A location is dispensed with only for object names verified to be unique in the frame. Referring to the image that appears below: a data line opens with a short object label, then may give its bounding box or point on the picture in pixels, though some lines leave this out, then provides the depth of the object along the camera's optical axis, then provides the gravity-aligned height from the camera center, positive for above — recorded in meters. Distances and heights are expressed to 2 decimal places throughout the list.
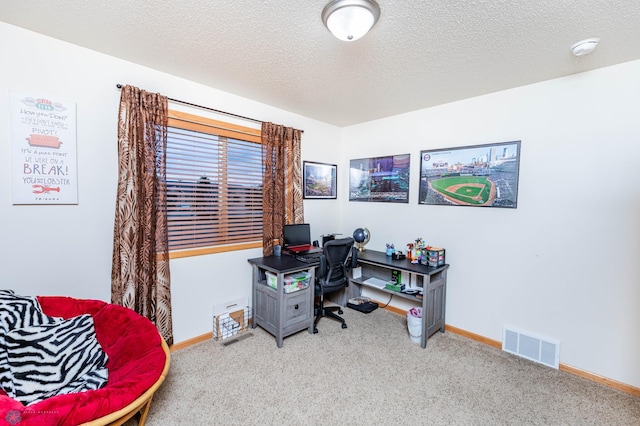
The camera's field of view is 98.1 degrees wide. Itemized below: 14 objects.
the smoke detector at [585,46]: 1.80 +1.09
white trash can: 2.71 -1.15
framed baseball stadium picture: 2.61 +0.33
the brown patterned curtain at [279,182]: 3.15 +0.26
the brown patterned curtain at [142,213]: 2.21 -0.10
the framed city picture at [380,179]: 3.42 +0.35
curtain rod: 2.21 +0.92
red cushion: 1.20 -0.94
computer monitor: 3.26 -0.37
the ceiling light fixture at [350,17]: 1.49 +1.05
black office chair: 2.88 -0.69
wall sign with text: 1.88 +0.35
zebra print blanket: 1.52 -0.92
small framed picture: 3.69 +0.34
